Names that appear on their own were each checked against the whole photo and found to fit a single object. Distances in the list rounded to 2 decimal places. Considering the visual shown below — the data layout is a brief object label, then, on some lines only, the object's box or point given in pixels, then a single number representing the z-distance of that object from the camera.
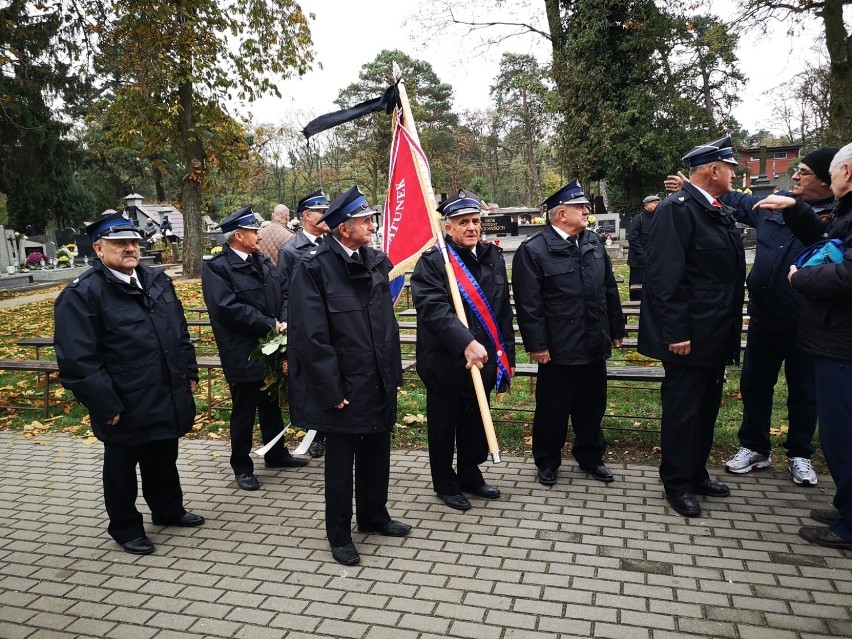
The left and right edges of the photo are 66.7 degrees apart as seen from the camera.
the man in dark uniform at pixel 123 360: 3.89
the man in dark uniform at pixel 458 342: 4.42
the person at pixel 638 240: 11.11
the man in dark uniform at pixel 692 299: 4.26
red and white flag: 4.77
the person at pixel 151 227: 31.86
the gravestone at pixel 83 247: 29.74
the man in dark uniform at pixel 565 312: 4.70
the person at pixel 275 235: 7.84
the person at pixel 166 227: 33.08
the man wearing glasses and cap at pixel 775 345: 4.59
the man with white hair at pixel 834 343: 3.66
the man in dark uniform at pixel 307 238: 6.05
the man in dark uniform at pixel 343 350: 3.79
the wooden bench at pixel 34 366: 7.25
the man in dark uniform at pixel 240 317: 5.11
